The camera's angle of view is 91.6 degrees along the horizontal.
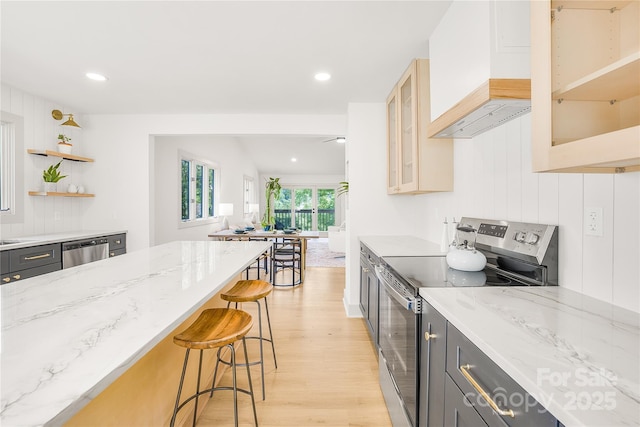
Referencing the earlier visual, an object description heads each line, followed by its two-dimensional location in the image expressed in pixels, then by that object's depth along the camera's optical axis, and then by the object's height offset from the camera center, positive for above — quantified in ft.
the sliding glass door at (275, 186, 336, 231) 36.04 +0.73
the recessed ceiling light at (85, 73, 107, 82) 8.97 +3.98
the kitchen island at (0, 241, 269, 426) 1.91 -1.04
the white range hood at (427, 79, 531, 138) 4.14 +1.58
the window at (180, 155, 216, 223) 17.65 +1.41
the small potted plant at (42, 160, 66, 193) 11.09 +1.26
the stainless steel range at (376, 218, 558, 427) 4.47 -1.04
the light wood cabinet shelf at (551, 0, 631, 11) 2.91 +2.02
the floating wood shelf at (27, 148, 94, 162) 10.58 +2.05
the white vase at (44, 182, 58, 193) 11.14 +0.92
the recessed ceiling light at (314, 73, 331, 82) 8.87 +3.94
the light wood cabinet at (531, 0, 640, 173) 2.76 +1.25
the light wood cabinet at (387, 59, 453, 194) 7.63 +1.67
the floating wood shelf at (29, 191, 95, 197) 10.61 +0.65
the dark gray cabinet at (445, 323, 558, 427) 2.24 -1.51
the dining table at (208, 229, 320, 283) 16.29 -1.25
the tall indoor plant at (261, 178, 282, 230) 19.08 +1.79
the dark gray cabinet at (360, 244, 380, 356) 7.91 -2.21
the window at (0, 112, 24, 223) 9.98 +1.43
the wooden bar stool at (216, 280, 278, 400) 6.23 -1.68
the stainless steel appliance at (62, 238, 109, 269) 9.89 -1.34
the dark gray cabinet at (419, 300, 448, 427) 3.68 -1.95
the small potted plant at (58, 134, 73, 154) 11.46 +2.50
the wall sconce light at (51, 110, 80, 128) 11.20 +3.54
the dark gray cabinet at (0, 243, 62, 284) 8.14 -1.40
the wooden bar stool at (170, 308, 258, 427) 4.06 -1.70
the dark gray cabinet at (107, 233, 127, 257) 11.91 -1.26
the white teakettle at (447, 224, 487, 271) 5.22 -0.79
